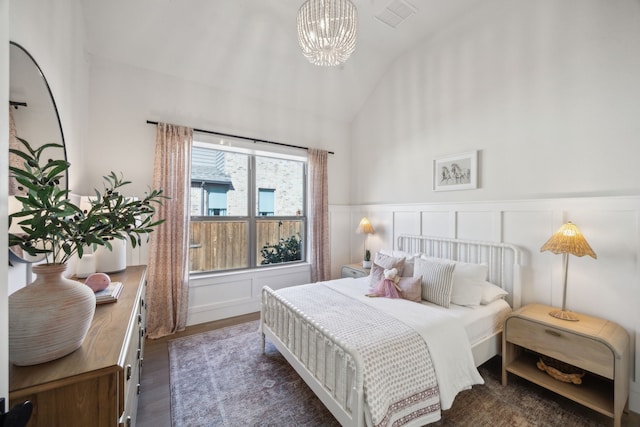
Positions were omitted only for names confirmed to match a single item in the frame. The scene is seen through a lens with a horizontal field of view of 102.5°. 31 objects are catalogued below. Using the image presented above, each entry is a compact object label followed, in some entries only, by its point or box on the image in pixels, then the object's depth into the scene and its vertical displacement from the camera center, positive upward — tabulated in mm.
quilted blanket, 1438 -920
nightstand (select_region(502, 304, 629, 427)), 1669 -980
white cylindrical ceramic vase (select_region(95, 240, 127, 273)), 2186 -408
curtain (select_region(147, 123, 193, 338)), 2951 -336
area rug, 1792 -1436
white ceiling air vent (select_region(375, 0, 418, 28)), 2844 +2314
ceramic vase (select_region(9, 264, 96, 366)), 863 -377
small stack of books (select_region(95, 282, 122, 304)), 1516 -510
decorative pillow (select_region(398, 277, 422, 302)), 2377 -707
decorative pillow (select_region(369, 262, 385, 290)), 2678 -660
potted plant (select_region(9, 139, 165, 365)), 853 -291
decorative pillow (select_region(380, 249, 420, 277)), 2716 -513
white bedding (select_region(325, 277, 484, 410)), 1710 -924
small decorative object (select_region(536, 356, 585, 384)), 1930 -1213
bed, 1498 -850
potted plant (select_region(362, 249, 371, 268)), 3820 -713
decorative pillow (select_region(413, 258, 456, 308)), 2303 -625
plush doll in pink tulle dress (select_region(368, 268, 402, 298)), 2439 -705
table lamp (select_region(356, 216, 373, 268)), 4012 -230
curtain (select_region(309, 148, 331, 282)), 4117 -32
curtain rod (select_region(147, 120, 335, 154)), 3218 +1036
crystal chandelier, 1900 +1399
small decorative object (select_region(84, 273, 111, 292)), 1602 -443
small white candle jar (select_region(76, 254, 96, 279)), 2027 -441
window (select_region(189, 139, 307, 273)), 3484 +80
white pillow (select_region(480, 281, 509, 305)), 2363 -745
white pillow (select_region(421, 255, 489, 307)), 2301 -638
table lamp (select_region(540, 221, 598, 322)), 1942 -247
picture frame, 2881 +497
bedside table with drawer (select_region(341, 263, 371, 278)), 3649 -841
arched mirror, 1082 +508
